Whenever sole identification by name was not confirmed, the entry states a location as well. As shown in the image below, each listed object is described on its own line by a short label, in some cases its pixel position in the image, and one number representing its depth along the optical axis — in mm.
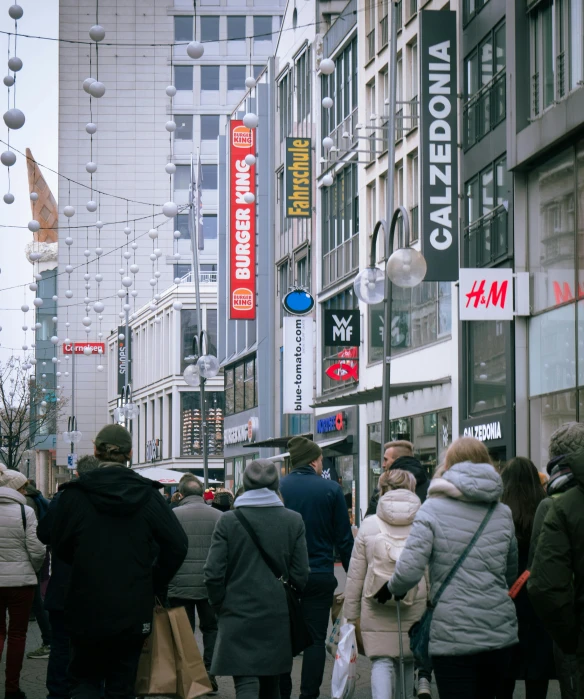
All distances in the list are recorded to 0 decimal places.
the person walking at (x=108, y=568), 7070
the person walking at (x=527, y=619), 8062
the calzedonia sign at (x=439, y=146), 27797
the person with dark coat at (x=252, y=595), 8227
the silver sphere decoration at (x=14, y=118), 17859
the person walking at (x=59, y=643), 10250
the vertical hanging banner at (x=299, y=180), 43906
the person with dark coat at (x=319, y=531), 10258
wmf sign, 35719
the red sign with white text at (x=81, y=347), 77562
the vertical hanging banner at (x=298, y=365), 41906
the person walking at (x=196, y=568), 12148
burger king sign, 51969
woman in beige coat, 8719
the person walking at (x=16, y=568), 11047
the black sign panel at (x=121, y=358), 92312
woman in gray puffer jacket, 6941
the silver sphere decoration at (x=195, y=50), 17438
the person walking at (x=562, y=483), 6551
